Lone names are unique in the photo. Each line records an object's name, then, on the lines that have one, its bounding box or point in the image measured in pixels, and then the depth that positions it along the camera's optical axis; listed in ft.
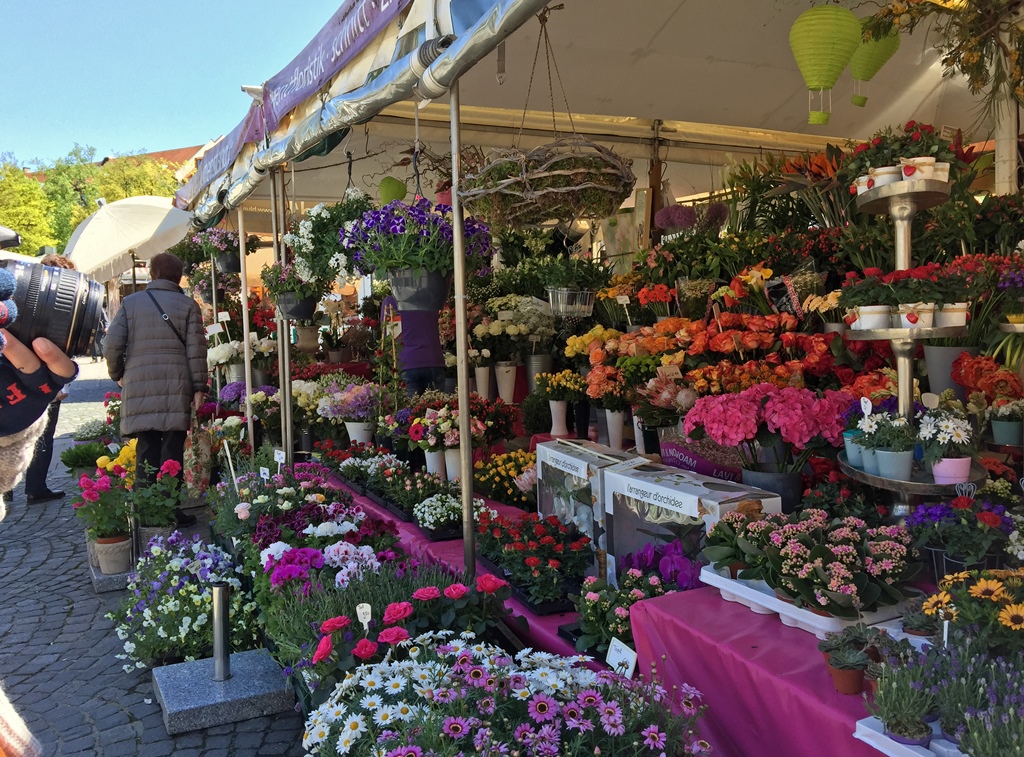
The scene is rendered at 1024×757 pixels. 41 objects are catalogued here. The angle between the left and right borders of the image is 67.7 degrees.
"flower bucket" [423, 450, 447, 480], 13.28
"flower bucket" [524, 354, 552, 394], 16.28
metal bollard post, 9.54
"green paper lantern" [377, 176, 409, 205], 13.48
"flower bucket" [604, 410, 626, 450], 11.88
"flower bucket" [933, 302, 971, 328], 6.66
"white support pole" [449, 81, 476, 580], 8.27
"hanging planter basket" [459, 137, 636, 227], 7.78
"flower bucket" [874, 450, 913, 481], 6.42
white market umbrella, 26.20
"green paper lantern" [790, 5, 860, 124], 9.15
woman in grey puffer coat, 15.66
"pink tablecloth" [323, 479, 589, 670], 7.47
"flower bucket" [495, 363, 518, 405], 16.71
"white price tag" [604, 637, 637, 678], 6.12
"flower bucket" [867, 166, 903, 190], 7.13
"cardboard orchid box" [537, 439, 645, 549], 8.43
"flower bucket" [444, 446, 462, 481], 13.10
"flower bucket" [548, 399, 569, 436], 13.56
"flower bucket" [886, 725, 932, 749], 4.00
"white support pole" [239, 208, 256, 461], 16.99
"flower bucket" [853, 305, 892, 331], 6.73
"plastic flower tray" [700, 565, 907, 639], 5.48
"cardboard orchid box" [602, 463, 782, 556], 6.93
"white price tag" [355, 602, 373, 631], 6.61
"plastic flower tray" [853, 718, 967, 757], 3.93
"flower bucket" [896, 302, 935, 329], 6.49
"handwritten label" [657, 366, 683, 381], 9.78
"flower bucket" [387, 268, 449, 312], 9.88
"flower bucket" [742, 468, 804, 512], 7.86
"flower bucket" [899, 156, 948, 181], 6.82
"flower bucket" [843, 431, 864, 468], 6.84
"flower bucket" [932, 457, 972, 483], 6.24
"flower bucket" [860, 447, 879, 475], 6.61
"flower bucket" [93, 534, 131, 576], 14.64
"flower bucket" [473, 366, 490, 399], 16.89
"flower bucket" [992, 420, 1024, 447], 7.56
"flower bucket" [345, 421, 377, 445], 16.26
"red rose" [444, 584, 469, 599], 6.92
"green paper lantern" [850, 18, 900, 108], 10.31
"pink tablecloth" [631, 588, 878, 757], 4.78
